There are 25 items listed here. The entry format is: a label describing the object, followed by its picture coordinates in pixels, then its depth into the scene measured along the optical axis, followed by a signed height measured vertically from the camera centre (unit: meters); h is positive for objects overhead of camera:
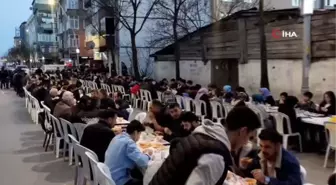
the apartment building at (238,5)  28.33 +4.08
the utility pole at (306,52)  12.22 +0.28
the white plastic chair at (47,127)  10.34 -1.53
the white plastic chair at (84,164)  5.39 -1.30
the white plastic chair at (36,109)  13.29 -1.36
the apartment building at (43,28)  83.28 +7.74
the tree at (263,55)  13.51 +0.24
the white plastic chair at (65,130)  8.52 -1.30
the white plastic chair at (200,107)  12.02 -1.24
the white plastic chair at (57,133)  9.23 -1.49
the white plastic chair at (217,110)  11.62 -1.29
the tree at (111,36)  29.74 +2.15
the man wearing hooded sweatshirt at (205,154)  2.49 -0.55
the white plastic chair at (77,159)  6.14 -1.38
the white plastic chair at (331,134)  7.45 -1.30
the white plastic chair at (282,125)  9.09 -1.37
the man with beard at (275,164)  3.92 -0.97
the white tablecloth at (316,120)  8.74 -1.23
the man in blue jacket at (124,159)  4.95 -1.12
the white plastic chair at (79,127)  8.16 -1.20
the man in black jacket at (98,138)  6.23 -1.07
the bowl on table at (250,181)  3.97 -1.13
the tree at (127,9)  23.86 +3.73
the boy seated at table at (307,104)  10.66 -1.08
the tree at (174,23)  21.18 +2.51
